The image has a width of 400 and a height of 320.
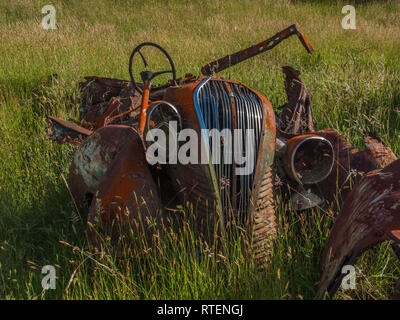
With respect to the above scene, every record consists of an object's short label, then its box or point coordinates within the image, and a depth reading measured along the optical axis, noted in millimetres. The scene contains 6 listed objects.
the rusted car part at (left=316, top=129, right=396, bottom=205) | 5812
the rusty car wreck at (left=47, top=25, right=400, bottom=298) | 4391
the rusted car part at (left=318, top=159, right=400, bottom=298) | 3637
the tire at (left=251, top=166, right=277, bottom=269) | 4887
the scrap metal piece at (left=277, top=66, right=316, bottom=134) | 7016
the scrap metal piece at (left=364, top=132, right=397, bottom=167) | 5918
